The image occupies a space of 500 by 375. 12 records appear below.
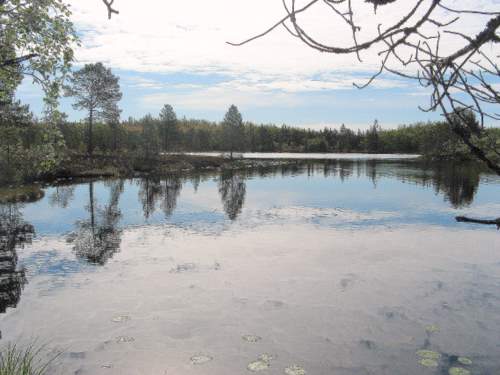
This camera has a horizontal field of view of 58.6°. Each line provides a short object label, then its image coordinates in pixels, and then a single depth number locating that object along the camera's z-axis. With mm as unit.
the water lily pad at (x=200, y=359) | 9883
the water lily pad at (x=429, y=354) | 9984
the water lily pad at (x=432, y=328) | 11359
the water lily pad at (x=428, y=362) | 9671
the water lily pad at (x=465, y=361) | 9711
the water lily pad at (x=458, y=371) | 9288
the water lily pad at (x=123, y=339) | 10824
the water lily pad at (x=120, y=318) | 12000
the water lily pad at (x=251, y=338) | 10984
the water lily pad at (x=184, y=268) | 16795
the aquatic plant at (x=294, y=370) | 9454
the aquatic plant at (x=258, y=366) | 9609
